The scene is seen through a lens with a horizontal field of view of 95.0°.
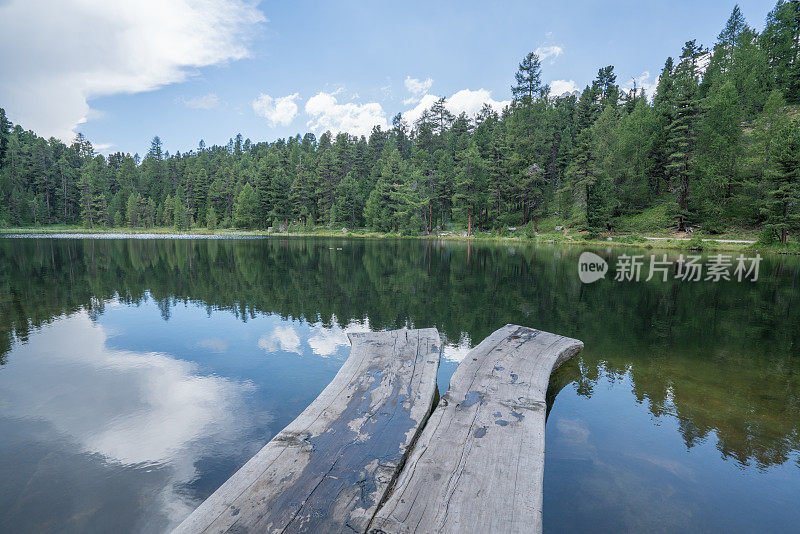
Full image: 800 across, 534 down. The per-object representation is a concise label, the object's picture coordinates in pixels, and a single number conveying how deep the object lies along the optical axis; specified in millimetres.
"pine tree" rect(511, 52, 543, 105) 83875
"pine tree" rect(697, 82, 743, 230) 42781
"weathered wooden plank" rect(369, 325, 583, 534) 2822
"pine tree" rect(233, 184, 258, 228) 78375
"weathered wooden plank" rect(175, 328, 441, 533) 2822
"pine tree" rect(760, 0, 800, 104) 55969
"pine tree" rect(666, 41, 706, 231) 43906
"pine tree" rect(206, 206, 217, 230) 81875
